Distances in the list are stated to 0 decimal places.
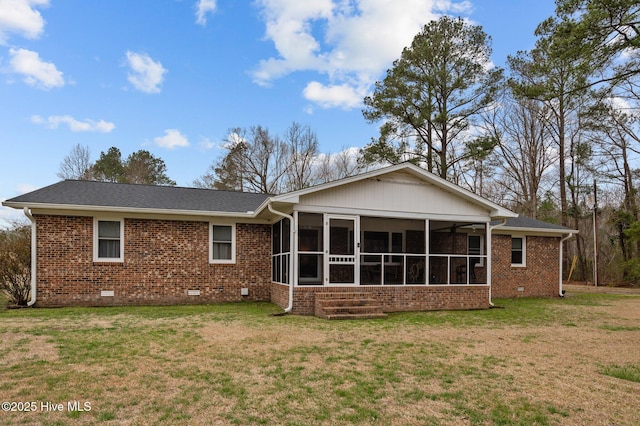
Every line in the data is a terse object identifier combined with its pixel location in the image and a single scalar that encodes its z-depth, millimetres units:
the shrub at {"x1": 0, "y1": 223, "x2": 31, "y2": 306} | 10602
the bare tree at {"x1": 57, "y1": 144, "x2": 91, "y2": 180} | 30083
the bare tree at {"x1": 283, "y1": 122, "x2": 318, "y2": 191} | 30125
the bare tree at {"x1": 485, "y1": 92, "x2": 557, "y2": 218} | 26984
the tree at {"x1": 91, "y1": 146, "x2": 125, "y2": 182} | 31839
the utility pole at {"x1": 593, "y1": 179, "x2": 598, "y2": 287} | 21994
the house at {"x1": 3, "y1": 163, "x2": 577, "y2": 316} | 10625
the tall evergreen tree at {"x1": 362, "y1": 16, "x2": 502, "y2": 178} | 21469
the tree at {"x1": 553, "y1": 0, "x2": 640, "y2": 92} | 6789
